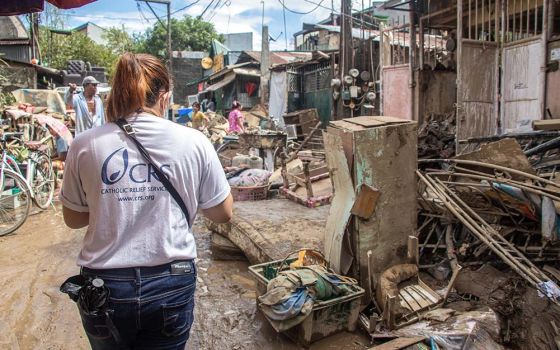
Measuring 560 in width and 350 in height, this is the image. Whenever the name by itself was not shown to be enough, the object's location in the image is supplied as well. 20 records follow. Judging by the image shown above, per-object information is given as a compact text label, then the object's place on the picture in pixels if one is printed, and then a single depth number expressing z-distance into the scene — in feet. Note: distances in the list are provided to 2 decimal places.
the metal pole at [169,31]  70.05
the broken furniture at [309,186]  19.97
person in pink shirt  47.05
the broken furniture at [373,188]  11.60
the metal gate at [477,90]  25.50
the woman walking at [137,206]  5.30
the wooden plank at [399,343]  9.75
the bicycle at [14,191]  20.76
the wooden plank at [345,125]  11.72
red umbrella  12.22
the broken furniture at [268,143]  33.14
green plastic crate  10.55
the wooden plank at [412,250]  12.02
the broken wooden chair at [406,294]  11.01
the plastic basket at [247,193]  22.03
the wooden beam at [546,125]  14.19
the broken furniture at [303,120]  45.52
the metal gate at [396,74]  33.47
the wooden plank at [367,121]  11.87
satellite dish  95.30
